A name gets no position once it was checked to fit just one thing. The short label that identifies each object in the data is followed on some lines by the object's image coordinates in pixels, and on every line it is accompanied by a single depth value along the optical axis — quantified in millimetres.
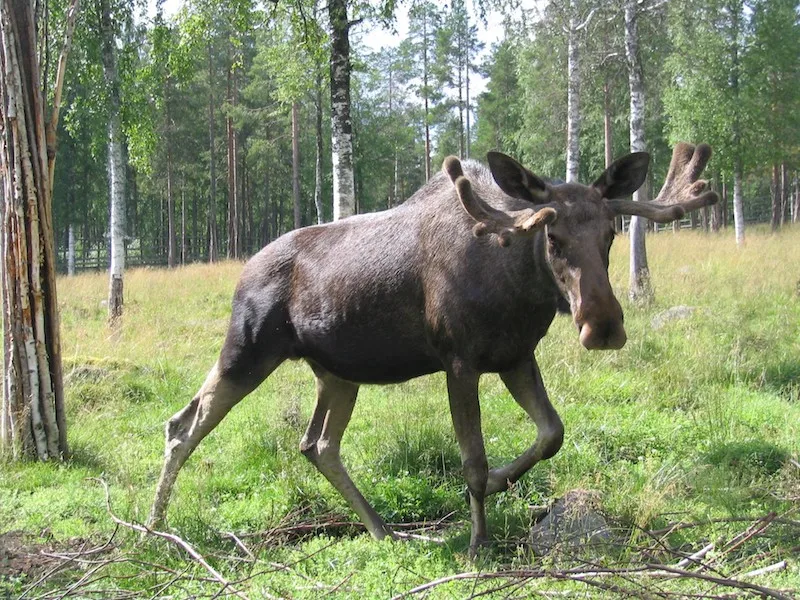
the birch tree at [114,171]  14242
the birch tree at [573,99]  17141
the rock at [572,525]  4293
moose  3926
